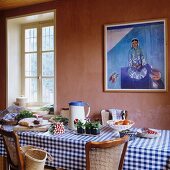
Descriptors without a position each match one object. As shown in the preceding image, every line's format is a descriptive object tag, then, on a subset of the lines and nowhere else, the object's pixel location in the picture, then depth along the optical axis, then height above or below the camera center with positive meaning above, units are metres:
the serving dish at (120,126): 2.13 -0.40
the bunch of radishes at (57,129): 2.14 -0.42
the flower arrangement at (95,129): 2.09 -0.42
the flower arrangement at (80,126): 2.13 -0.40
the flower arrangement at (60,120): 2.59 -0.42
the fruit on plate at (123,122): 2.17 -0.38
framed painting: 3.05 +0.35
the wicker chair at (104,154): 1.59 -0.50
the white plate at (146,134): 1.98 -0.45
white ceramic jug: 2.24 -0.28
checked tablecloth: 1.67 -0.52
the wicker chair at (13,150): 1.88 -0.56
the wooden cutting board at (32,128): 2.24 -0.43
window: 4.21 +0.39
